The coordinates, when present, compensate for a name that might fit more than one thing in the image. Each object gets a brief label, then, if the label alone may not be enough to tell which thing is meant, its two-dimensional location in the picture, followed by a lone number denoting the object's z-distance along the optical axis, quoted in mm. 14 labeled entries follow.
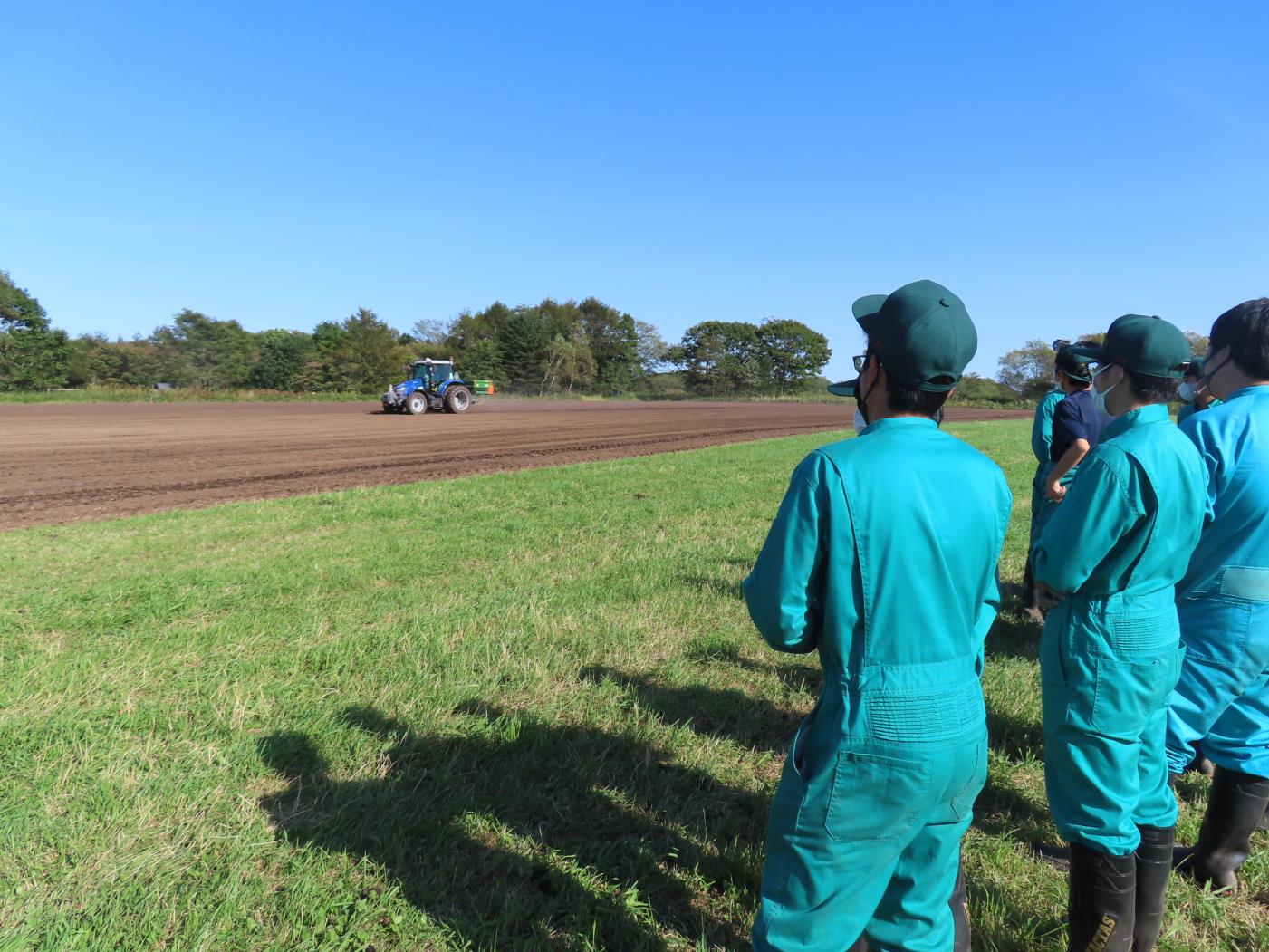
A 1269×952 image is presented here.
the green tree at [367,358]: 58844
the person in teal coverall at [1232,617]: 2412
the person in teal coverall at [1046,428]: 4684
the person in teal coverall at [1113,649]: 1994
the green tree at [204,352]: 68625
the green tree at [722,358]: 83938
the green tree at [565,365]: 70250
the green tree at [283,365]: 64131
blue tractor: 29781
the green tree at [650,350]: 91631
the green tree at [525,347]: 72125
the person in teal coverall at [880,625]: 1489
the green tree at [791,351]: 87812
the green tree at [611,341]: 76438
